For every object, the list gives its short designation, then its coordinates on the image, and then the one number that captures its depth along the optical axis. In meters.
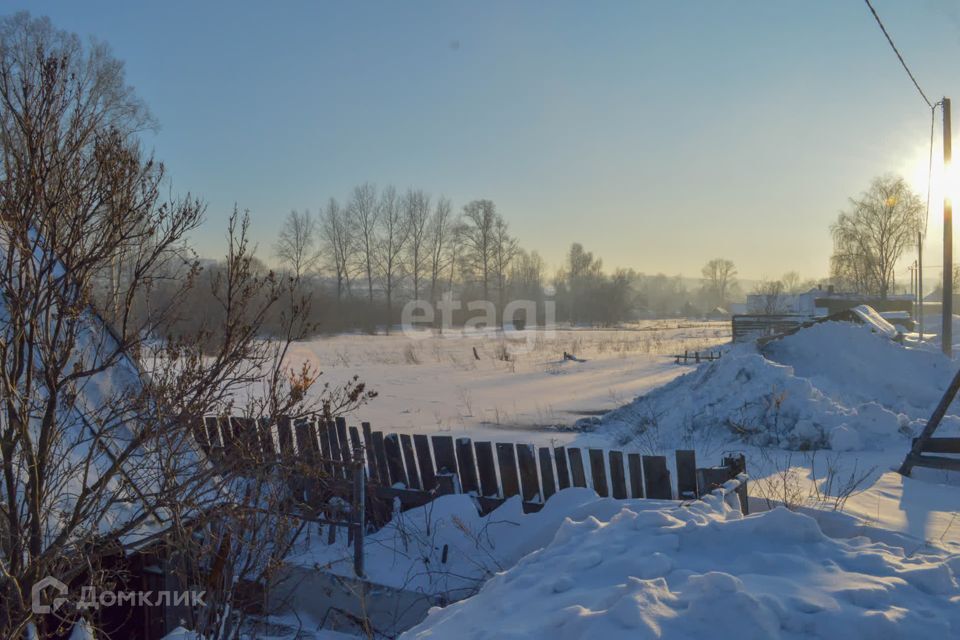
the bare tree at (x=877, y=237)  56.62
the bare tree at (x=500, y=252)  71.69
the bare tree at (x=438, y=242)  68.38
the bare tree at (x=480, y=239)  70.81
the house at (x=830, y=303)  39.38
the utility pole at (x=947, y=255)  15.65
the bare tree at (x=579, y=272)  93.25
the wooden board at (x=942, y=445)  6.48
